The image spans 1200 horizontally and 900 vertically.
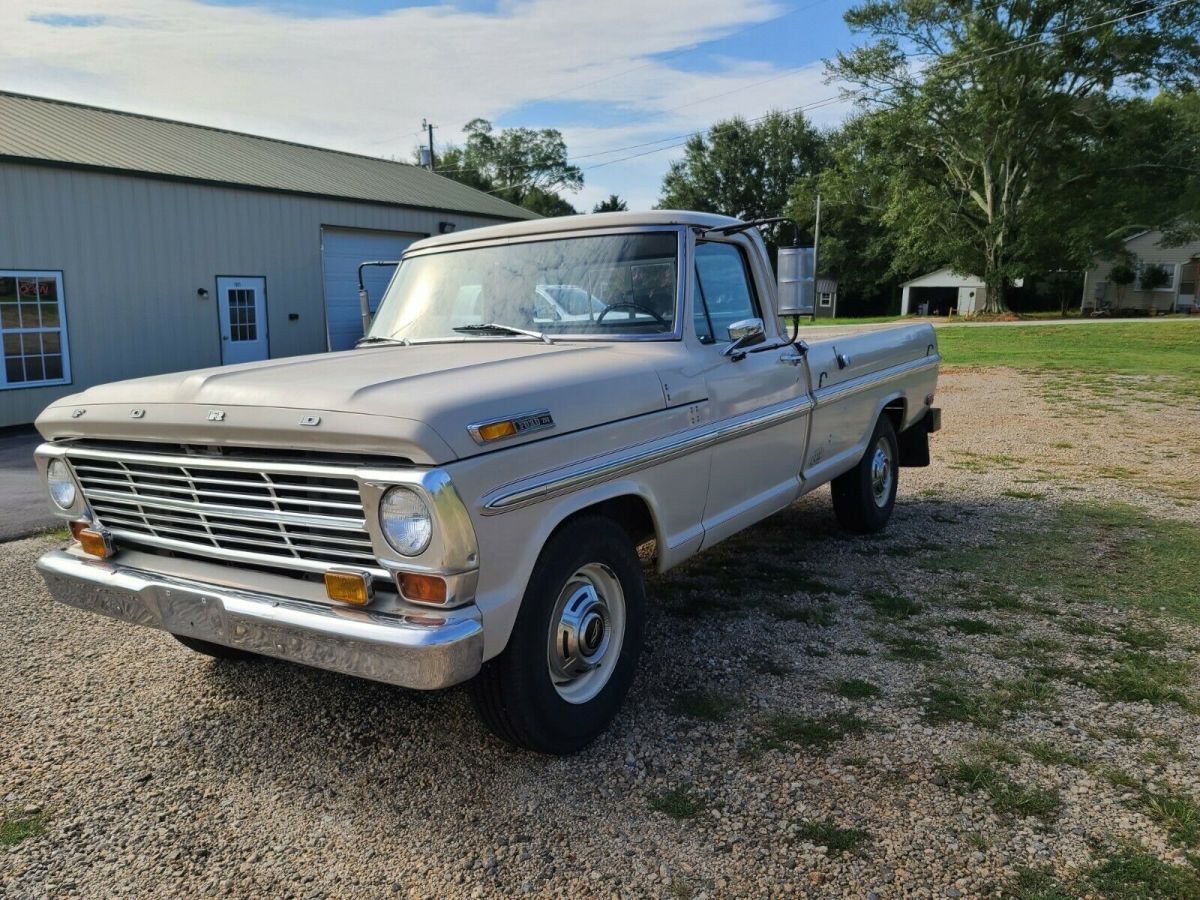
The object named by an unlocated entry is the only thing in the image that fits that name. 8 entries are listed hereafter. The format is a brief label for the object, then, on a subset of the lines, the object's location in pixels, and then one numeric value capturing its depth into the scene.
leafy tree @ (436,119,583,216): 74.31
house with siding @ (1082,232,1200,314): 47.91
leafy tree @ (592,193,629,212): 64.12
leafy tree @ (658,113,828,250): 64.56
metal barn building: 12.91
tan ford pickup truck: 2.62
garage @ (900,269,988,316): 52.62
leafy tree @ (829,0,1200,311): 33.62
